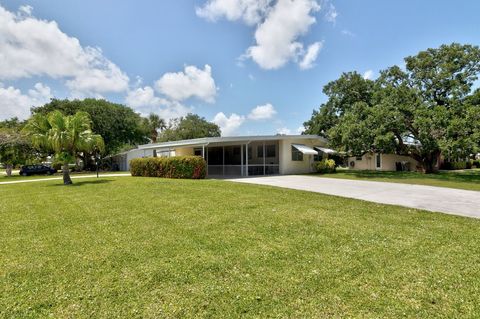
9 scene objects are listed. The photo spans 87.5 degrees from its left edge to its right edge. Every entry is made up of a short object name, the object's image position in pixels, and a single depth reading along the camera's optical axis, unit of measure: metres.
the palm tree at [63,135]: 13.83
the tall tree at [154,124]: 47.34
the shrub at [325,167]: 21.47
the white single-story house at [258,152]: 19.09
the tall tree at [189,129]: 47.59
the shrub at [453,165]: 31.62
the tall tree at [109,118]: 32.78
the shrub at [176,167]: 15.74
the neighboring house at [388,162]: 28.03
